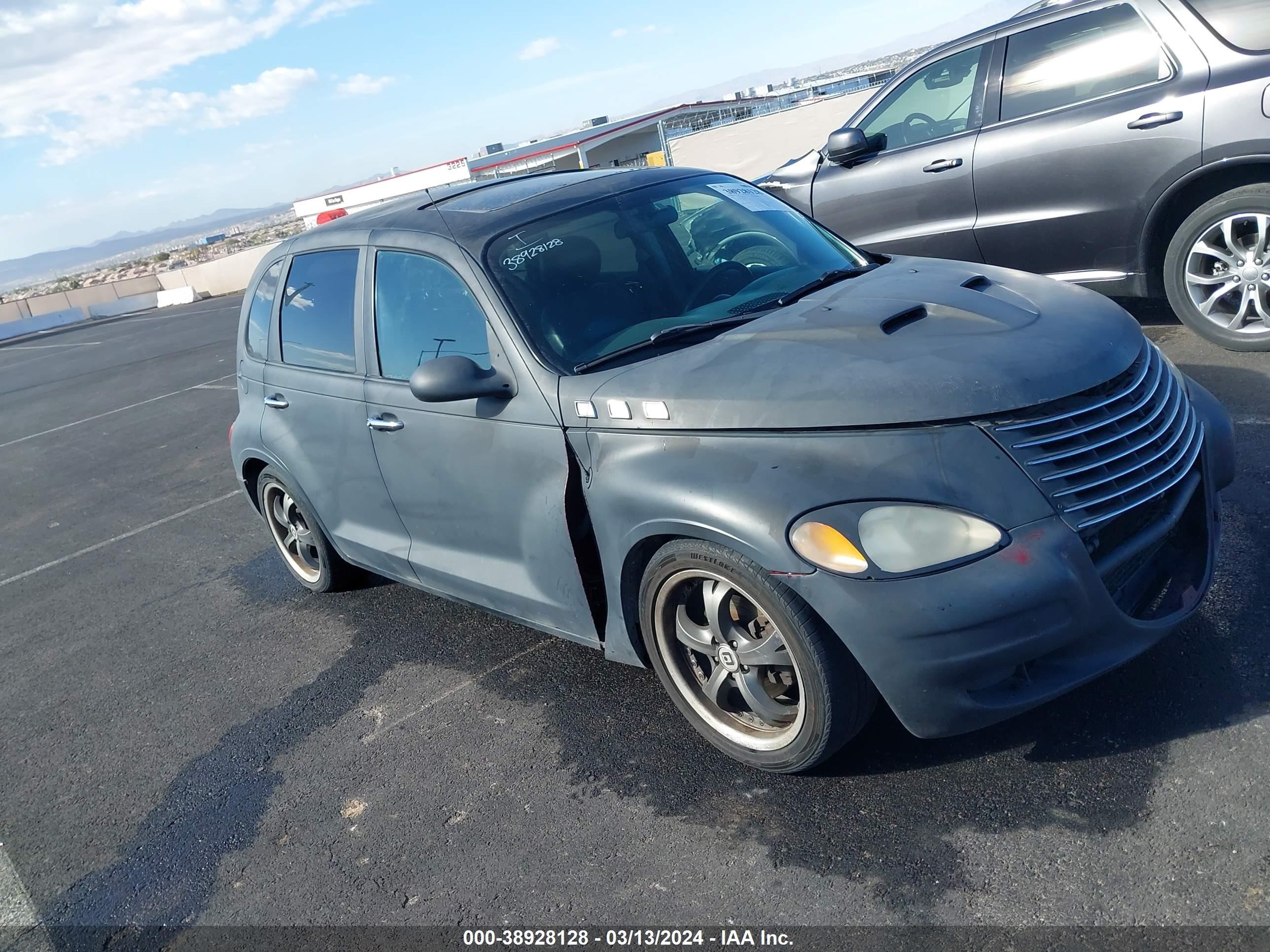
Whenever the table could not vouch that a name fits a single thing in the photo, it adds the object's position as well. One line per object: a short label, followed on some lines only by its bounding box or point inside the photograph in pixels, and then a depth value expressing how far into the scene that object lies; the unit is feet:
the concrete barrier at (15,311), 150.30
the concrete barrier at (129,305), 136.98
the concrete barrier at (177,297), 131.23
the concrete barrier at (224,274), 128.36
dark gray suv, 17.66
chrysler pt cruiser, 8.87
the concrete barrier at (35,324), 133.28
